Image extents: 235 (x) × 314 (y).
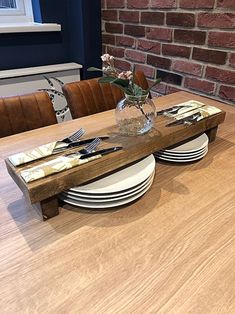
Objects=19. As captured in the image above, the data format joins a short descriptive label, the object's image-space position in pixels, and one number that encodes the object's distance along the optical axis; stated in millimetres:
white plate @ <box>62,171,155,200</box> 645
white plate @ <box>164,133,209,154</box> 847
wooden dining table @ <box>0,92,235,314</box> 468
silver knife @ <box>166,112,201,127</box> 874
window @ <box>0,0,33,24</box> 1941
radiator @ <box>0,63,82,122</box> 1838
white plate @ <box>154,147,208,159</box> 840
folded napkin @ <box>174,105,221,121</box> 908
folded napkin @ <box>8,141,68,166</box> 656
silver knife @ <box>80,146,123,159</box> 676
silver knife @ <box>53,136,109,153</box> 718
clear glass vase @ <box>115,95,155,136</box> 812
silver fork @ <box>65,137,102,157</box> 693
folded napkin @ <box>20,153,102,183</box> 590
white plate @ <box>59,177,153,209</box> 656
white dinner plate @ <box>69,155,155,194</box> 648
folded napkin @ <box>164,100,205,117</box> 945
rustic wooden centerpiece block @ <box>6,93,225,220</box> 586
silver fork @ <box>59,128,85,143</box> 776
